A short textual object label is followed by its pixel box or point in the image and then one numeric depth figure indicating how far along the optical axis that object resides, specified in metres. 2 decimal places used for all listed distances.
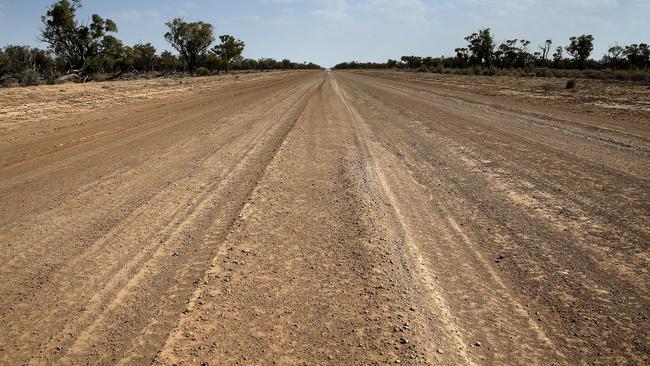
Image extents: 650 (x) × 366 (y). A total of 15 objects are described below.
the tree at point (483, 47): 81.69
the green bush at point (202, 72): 62.56
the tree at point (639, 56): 60.50
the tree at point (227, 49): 78.35
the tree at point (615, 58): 63.69
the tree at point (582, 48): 72.28
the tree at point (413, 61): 115.88
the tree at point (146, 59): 76.44
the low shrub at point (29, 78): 28.58
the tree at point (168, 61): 86.38
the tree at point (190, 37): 64.69
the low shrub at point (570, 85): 26.66
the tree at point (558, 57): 77.49
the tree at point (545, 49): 78.81
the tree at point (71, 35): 44.22
